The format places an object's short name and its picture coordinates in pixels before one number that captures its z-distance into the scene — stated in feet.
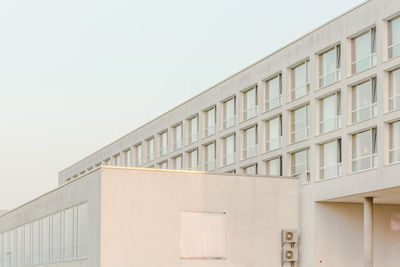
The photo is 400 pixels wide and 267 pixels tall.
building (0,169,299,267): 130.82
